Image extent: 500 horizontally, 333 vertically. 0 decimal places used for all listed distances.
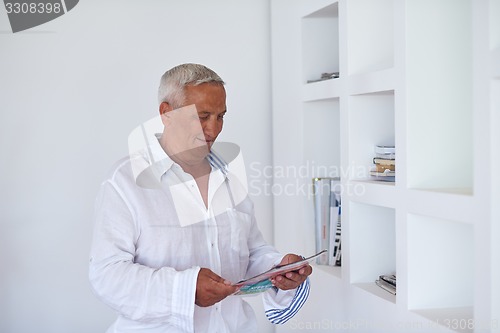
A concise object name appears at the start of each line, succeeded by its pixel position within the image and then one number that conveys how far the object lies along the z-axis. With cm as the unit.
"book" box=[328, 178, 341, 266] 309
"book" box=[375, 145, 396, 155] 271
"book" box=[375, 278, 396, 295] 262
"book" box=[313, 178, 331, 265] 315
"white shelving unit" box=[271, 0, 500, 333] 198
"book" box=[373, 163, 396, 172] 265
